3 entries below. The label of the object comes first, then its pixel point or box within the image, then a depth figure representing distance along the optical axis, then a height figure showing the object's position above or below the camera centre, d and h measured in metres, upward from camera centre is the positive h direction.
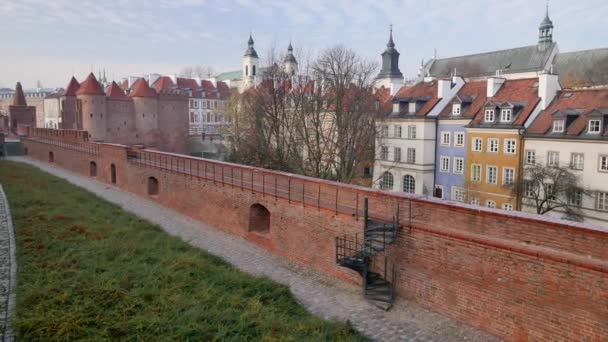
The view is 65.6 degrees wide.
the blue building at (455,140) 26.58 -1.08
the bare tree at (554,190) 19.97 -2.96
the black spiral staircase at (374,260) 9.33 -2.81
